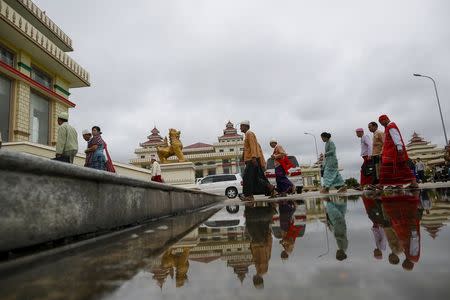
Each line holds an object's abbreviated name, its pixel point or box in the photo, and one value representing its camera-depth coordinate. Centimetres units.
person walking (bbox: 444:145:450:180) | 998
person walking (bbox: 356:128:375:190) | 761
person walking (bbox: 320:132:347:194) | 799
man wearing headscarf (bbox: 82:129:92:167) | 737
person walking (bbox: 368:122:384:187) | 714
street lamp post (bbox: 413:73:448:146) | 1966
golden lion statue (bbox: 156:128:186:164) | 1554
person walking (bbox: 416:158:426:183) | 1670
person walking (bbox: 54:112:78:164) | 634
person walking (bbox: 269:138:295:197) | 755
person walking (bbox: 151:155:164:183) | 990
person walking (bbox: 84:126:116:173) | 661
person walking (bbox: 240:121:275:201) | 641
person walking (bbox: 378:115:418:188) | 601
